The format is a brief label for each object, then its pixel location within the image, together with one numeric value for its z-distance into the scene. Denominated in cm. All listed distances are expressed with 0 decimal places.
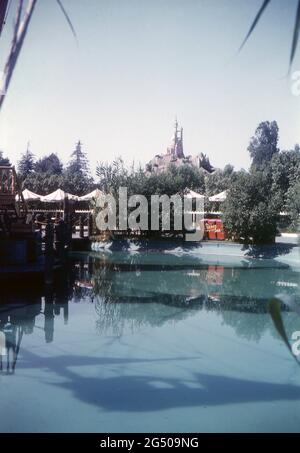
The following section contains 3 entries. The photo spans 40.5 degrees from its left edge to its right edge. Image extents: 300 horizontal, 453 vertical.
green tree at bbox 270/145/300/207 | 3641
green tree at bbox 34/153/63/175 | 5959
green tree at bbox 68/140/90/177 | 6812
